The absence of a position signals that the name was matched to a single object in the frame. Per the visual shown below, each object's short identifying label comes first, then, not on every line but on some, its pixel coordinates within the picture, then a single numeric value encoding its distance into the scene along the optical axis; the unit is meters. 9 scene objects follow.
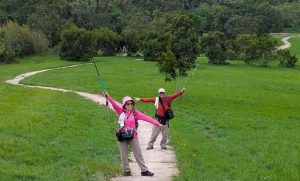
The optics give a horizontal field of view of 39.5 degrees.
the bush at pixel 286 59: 66.56
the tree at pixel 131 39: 81.81
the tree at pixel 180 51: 30.08
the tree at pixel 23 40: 71.56
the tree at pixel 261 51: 65.94
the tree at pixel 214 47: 67.31
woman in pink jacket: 10.85
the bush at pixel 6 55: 64.14
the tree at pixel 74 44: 70.25
